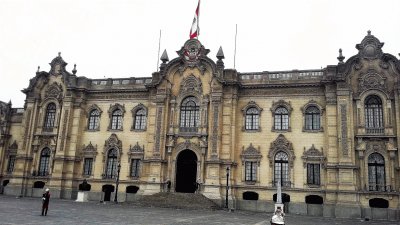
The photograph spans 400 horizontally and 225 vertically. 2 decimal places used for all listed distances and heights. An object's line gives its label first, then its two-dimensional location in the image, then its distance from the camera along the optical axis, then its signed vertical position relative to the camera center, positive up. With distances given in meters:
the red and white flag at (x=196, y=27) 37.47 +14.64
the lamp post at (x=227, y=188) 32.06 -0.73
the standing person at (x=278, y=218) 14.10 -1.34
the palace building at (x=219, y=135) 30.81 +3.90
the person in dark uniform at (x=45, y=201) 20.52 -1.67
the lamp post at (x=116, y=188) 34.94 -1.37
